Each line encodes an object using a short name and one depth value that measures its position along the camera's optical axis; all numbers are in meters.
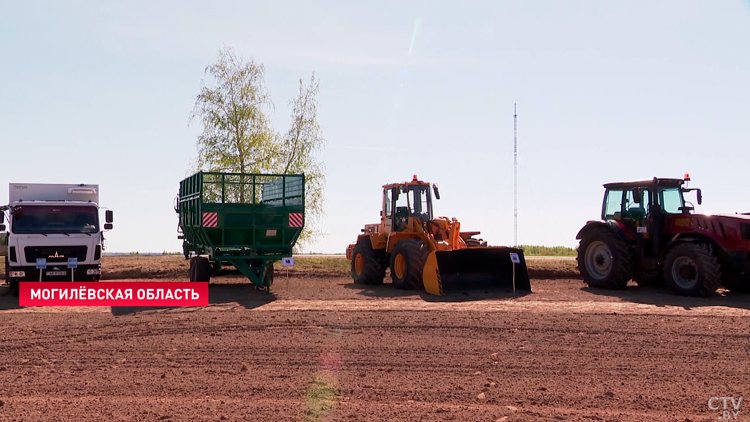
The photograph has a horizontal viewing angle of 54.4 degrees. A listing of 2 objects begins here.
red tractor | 15.56
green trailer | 16.73
